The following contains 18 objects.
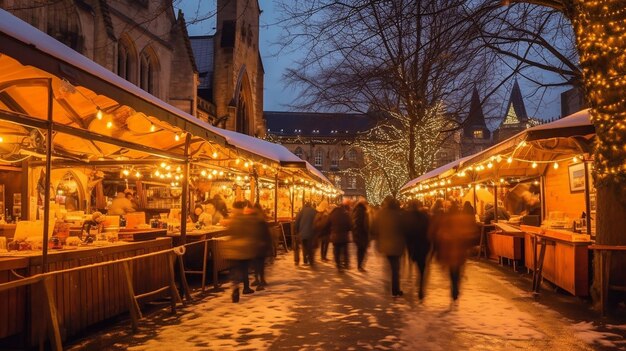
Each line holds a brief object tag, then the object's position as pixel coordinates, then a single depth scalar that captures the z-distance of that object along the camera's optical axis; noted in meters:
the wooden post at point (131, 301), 8.17
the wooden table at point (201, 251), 12.59
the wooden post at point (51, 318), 6.18
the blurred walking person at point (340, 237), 15.31
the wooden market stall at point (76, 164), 6.49
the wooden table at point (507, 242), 15.72
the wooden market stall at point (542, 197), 10.70
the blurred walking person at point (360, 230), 15.65
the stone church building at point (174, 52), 23.75
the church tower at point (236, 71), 44.06
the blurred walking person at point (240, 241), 10.80
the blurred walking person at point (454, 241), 10.59
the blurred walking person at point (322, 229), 17.52
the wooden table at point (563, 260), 10.46
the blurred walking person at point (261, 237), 10.94
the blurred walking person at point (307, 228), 16.62
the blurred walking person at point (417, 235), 11.44
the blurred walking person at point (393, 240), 11.20
